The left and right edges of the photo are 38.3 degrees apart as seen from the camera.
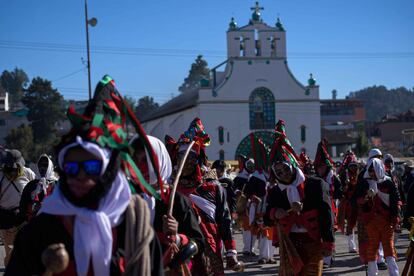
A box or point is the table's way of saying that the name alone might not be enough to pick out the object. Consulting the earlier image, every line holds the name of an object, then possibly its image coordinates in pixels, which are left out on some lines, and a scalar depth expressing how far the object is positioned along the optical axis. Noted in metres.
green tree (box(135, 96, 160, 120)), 114.11
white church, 49.66
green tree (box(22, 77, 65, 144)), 61.62
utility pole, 27.27
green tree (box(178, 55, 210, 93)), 123.69
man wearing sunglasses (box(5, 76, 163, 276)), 2.98
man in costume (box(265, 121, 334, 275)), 5.98
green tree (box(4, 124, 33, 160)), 53.91
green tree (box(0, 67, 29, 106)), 145.50
